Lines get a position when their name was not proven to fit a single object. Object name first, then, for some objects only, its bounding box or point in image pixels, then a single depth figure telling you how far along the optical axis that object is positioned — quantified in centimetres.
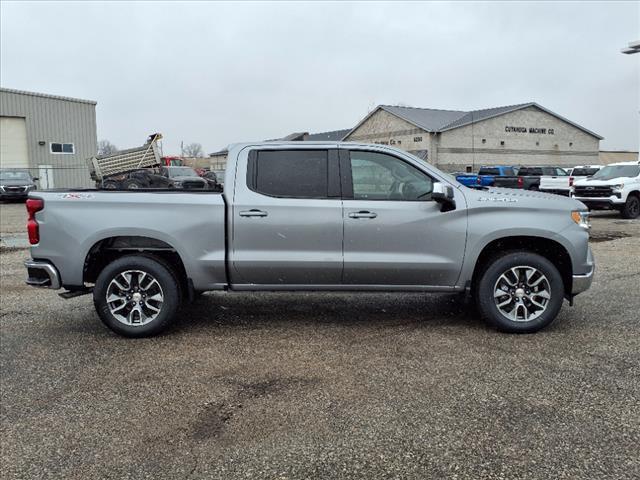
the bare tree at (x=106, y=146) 10762
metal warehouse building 3247
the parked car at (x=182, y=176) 2402
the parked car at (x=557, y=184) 2147
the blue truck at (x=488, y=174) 2541
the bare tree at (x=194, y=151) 13155
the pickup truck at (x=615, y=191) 1656
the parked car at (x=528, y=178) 2527
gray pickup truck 514
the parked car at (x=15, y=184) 2516
